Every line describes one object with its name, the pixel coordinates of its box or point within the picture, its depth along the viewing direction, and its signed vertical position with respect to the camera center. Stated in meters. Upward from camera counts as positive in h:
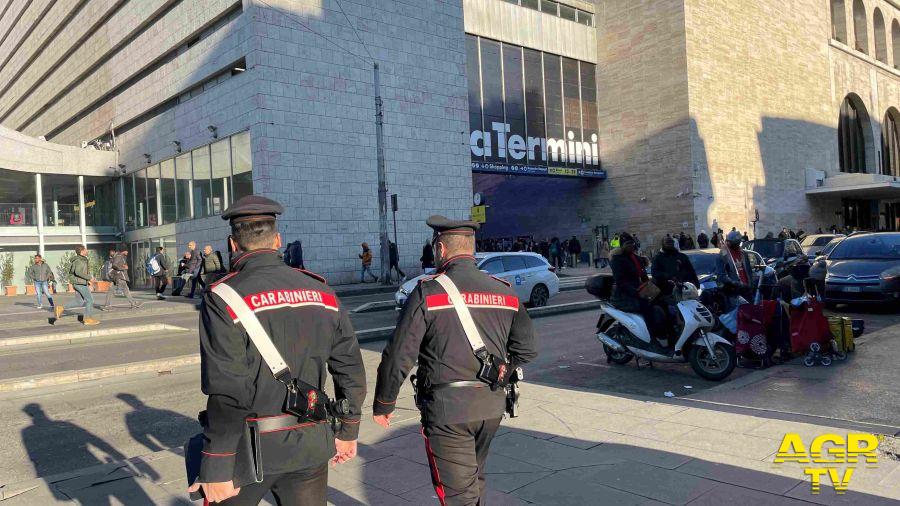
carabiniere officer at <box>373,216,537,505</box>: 2.89 -0.57
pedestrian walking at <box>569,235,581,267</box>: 36.69 +0.02
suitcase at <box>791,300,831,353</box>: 7.71 -1.10
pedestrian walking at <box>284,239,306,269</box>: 19.50 +0.27
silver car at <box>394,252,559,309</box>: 14.91 -0.55
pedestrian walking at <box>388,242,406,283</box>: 24.03 +0.11
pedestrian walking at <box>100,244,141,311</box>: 17.25 -0.12
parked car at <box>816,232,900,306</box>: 11.48 -0.65
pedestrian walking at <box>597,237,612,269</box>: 32.69 -0.27
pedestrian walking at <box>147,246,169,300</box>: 19.89 -0.08
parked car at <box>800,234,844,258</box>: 20.93 -0.14
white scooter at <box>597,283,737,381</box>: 7.25 -1.18
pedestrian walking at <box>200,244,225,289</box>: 16.02 +0.09
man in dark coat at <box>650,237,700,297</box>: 8.30 -0.33
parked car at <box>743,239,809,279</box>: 14.55 -0.18
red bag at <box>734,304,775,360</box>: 7.62 -1.12
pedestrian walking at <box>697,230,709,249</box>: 32.21 +0.17
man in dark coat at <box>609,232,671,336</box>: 7.84 -0.47
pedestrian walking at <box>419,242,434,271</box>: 19.20 -0.05
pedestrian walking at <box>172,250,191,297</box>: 20.11 -0.35
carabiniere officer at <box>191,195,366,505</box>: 2.29 -0.42
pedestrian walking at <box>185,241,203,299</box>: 19.15 +0.11
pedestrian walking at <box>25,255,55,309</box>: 17.89 +0.03
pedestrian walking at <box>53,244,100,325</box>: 13.85 -0.16
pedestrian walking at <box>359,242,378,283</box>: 23.80 +0.04
